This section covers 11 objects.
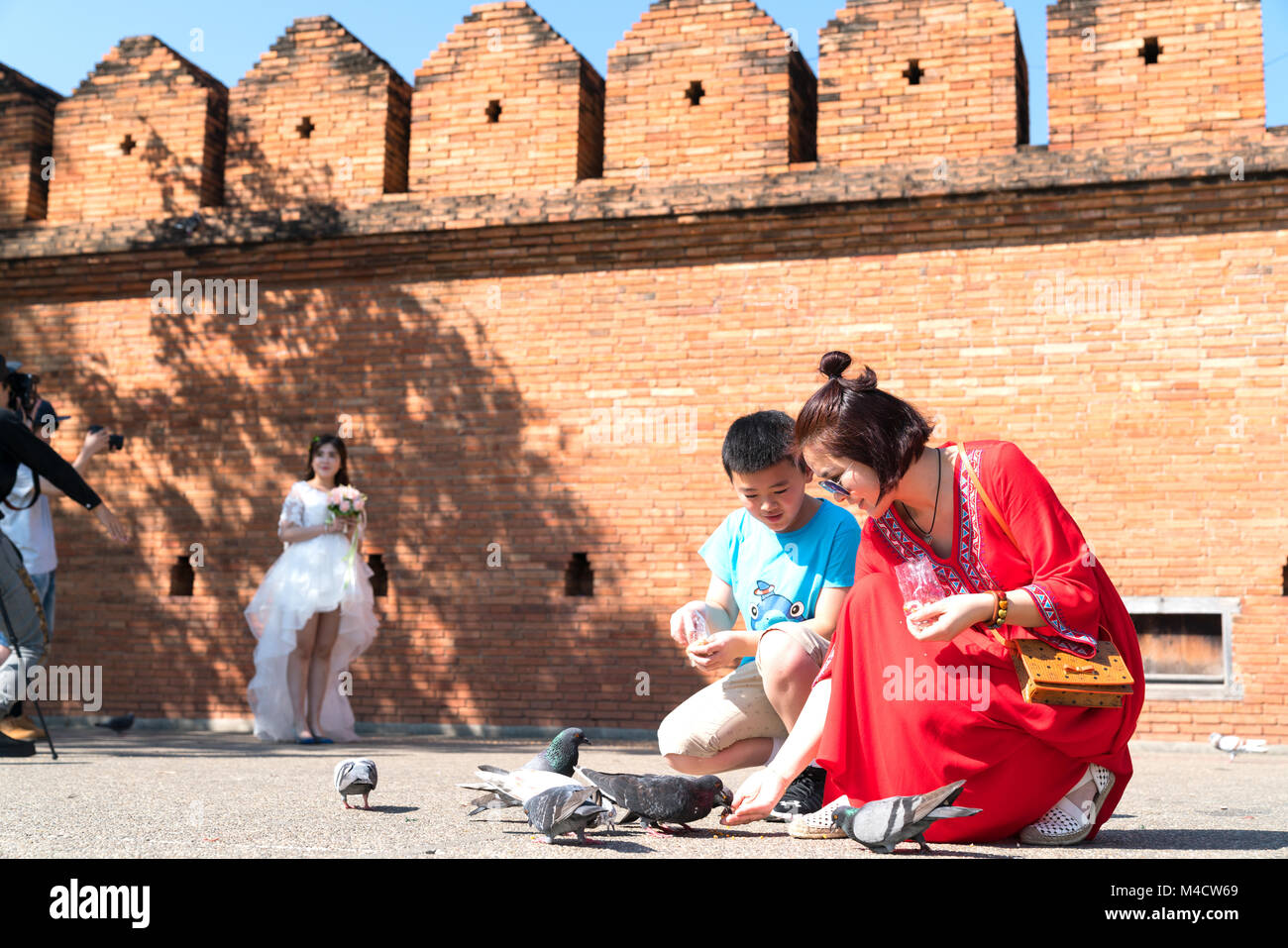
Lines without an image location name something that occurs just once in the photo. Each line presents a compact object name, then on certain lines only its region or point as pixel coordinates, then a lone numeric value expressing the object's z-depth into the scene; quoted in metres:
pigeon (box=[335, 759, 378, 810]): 4.23
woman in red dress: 3.21
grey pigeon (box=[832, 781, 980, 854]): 2.98
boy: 3.84
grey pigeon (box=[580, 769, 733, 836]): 3.57
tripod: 6.24
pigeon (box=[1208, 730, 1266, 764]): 7.89
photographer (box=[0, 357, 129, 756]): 6.28
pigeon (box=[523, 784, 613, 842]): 3.32
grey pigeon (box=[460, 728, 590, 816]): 4.27
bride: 8.41
